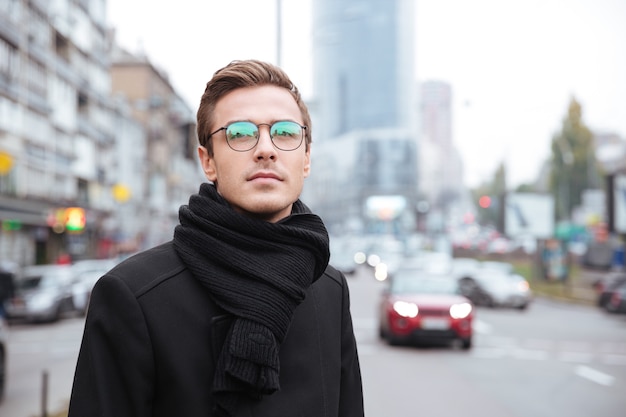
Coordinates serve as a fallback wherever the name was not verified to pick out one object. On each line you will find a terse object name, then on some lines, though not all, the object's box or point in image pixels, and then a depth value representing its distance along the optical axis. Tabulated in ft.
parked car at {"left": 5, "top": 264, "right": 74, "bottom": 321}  68.08
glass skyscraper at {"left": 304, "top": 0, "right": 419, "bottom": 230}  158.51
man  5.96
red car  47.75
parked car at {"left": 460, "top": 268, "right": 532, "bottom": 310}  86.84
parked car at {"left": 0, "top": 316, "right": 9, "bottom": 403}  31.91
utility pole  44.83
